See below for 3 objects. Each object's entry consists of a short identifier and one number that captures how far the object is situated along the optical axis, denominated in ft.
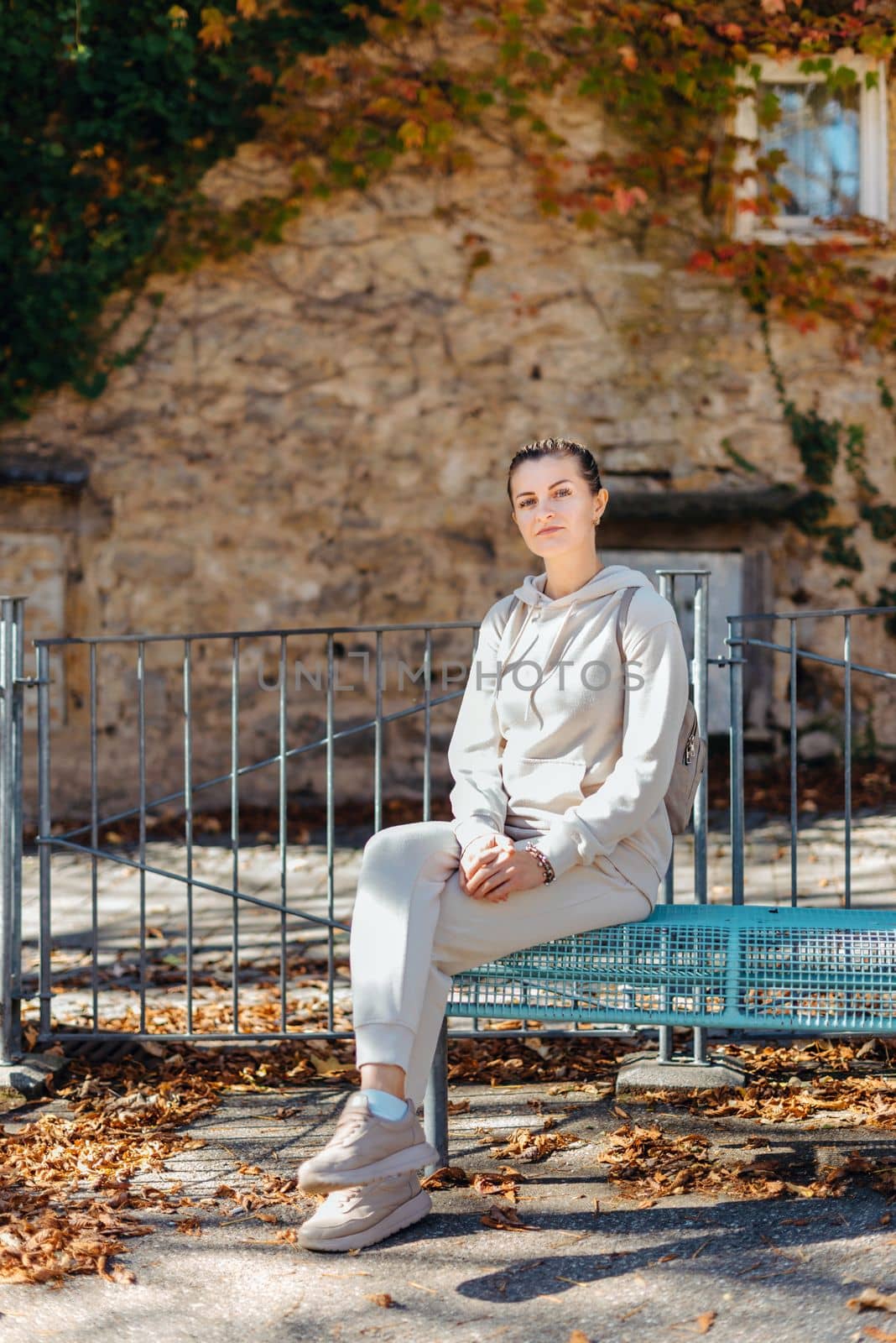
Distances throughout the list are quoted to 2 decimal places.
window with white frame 29.55
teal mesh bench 9.34
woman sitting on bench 8.74
